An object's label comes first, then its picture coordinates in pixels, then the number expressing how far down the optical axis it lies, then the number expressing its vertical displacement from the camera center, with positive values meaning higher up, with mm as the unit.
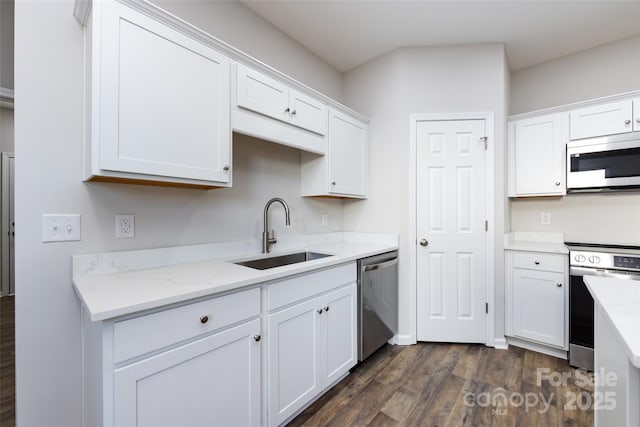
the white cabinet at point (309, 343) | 1456 -751
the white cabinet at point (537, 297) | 2273 -685
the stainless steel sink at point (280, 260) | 1950 -336
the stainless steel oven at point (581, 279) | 2045 -485
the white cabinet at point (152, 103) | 1170 +510
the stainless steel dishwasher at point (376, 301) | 2109 -691
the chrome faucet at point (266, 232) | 2067 -128
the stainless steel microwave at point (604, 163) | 2225 +420
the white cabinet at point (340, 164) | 2348 +435
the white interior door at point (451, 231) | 2531 -147
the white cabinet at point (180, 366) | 938 -576
